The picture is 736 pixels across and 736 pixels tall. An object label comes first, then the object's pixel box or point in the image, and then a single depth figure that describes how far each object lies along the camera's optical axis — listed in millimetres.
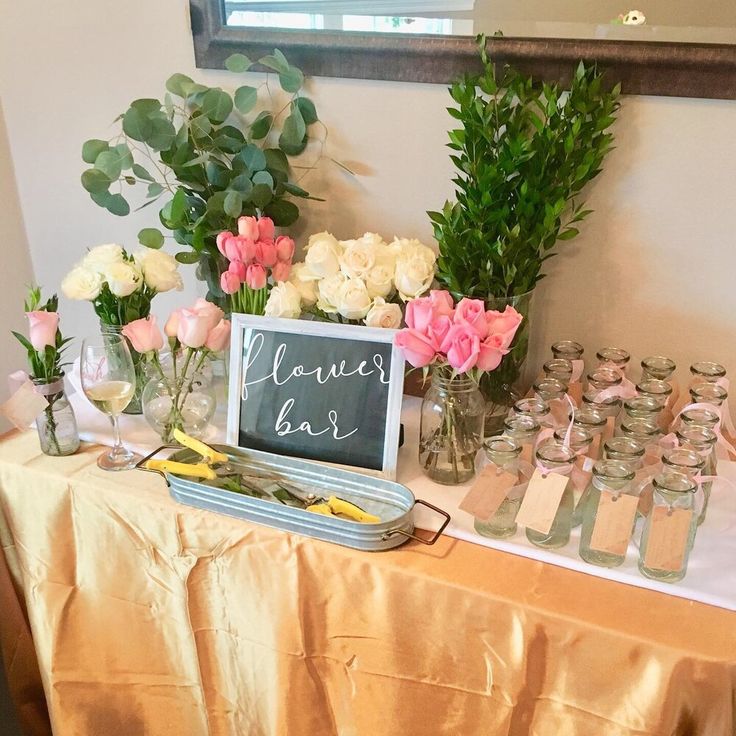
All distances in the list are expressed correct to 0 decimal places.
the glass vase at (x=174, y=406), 1159
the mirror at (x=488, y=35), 1016
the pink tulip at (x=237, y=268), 1139
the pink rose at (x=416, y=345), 955
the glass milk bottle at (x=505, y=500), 946
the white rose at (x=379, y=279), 1060
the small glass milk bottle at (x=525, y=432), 979
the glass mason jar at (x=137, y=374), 1201
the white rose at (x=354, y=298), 1047
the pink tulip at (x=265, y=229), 1159
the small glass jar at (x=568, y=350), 1170
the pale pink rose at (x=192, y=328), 1103
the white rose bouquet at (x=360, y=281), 1050
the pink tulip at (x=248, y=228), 1140
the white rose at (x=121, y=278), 1168
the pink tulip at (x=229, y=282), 1141
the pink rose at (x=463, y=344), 932
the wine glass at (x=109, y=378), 1092
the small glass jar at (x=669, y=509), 844
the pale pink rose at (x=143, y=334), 1104
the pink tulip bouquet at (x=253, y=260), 1136
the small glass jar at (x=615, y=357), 1130
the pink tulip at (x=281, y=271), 1173
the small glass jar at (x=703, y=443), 942
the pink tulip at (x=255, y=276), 1135
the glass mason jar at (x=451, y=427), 1031
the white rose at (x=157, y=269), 1209
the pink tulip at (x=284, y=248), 1167
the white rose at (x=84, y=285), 1169
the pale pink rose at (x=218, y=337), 1132
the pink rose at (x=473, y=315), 942
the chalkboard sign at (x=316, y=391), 1043
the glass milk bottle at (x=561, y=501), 903
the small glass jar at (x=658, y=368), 1114
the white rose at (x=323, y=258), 1080
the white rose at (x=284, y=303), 1089
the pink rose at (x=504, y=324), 957
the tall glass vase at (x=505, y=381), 1151
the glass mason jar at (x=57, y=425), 1132
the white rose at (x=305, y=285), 1118
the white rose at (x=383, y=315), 1045
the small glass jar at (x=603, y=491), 876
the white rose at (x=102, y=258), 1179
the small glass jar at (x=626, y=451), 910
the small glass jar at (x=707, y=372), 1098
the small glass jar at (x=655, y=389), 1058
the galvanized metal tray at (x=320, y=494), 926
